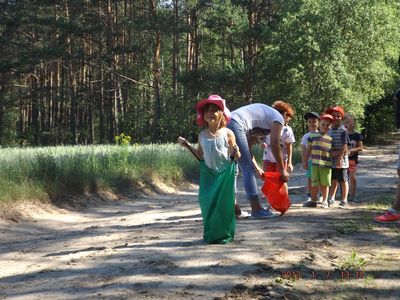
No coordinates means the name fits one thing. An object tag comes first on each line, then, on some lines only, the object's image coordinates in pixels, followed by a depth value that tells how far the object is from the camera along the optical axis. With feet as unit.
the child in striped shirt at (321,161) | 27.84
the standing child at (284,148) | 27.84
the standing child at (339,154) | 28.89
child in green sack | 17.95
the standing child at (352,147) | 32.04
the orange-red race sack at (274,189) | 23.24
